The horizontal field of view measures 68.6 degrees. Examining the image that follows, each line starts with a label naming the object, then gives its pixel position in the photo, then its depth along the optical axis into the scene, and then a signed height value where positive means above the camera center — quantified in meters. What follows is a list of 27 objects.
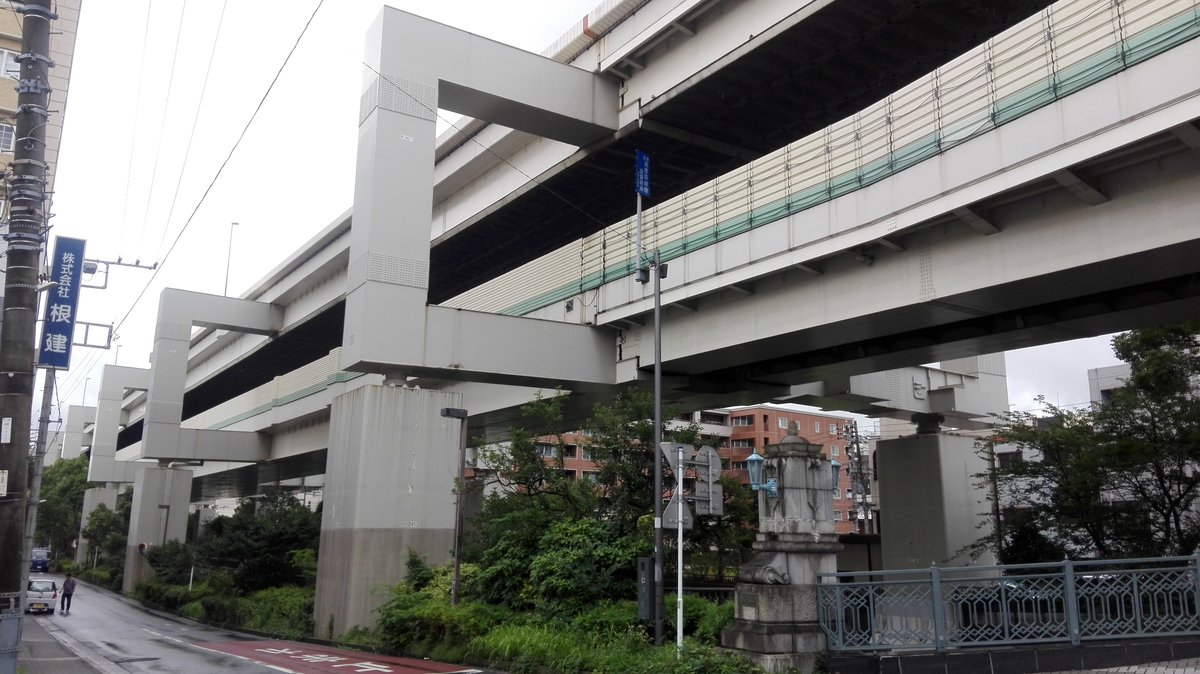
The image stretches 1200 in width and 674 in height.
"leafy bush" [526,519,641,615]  16.97 -0.91
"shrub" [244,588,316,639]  25.61 -3.01
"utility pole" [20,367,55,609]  17.38 +1.45
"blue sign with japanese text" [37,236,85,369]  17.14 +4.21
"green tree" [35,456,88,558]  86.25 +1.23
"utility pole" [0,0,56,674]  9.87 +2.46
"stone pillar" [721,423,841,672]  12.61 -0.58
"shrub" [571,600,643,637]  15.48 -1.70
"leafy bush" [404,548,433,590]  20.55 -1.21
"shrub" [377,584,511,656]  17.73 -2.05
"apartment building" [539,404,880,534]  88.44 +10.17
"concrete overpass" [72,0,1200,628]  13.88 +5.82
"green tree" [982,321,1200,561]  19.92 +1.61
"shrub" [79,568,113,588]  59.88 -4.26
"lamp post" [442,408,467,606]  19.25 +0.46
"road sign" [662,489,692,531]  14.36 +0.14
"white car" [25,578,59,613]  38.12 -3.49
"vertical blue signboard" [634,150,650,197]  19.43 +7.62
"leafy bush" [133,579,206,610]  39.69 -3.63
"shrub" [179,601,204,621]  36.83 -3.88
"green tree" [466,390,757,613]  17.20 +0.13
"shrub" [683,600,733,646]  13.93 -1.55
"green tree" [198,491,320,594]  36.09 -1.15
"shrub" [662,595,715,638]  14.84 -1.47
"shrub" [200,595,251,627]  32.84 -3.50
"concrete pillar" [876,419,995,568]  28.31 +0.90
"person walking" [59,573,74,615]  38.88 -3.44
